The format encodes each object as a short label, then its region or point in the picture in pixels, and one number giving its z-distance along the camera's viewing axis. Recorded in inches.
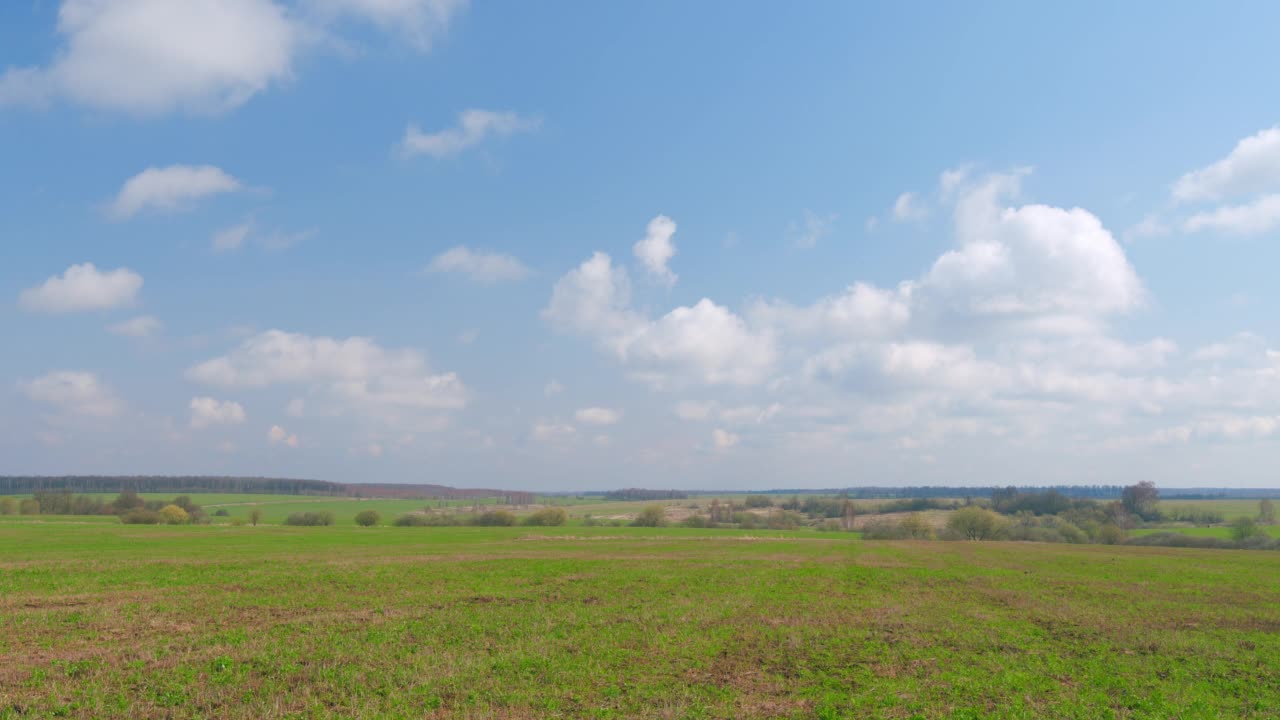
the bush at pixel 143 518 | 4960.6
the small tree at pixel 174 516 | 4985.2
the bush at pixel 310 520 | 5260.8
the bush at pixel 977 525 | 4168.3
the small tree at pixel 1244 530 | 3874.5
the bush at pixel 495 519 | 5270.7
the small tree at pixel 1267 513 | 5063.0
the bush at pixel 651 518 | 5187.0
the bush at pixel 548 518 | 5206.7
